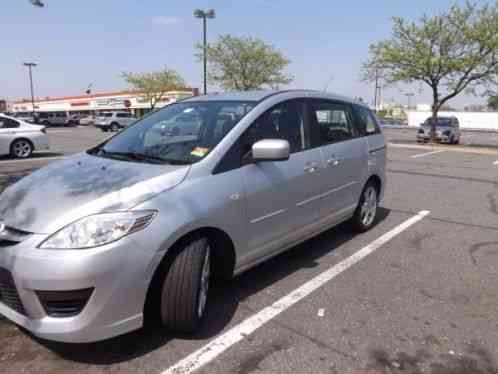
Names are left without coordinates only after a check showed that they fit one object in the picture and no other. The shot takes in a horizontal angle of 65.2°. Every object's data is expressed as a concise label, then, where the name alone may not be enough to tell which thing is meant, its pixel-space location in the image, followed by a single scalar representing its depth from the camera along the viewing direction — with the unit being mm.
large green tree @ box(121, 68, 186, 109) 47375
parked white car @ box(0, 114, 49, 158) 11297
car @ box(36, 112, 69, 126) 42125
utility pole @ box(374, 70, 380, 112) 20744
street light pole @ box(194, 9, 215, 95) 23484
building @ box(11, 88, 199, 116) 51456
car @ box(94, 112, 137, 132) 33250
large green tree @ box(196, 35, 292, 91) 30484
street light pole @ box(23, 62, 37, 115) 50500
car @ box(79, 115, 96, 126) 44969
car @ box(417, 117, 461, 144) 20750
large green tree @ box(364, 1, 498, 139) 17500
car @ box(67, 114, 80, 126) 43531
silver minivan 2213
